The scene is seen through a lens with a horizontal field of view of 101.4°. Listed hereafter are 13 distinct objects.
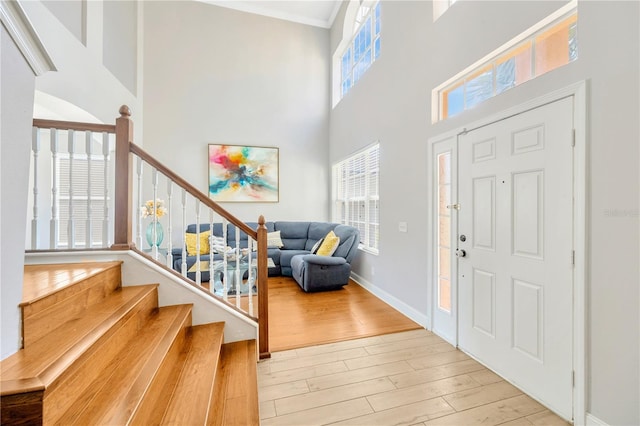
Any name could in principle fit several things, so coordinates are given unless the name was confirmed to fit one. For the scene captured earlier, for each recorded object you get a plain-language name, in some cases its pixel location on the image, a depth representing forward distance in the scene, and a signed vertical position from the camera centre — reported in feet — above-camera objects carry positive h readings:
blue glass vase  10.57 -0.84
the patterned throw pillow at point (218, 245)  12.94 -1.70
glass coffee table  10.63 -2.65
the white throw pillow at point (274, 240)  16.99 -1.75
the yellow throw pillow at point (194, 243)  14.32 -1.66
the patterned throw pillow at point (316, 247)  15.02 -1.96
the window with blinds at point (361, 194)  13.39 +1.17
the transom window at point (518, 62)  5.35 +3.69
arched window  13.28 +9.99
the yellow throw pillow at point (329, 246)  13.83 -1.74
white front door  5.27 -0.85
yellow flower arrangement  10.59 +0.13
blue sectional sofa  12.73 -2.29
